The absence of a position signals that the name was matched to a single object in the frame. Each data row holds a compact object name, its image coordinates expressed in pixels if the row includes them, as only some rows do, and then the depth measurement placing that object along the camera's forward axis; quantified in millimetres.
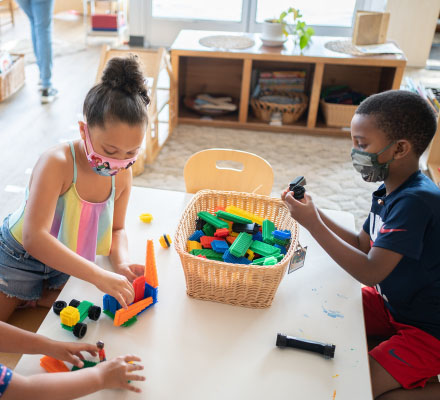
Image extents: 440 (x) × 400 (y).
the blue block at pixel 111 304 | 948
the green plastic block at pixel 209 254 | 1042
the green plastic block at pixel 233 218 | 1120
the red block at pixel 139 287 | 971
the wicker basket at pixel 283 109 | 3057
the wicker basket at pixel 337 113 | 3006
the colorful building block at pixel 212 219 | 1122
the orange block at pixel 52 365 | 835
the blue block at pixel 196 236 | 1110
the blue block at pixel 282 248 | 1079
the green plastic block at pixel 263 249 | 1051
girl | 1023
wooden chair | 1464
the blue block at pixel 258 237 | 1119
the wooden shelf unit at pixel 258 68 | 2881
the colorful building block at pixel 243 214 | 1154
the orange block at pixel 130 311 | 918
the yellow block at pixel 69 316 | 902
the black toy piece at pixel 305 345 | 898
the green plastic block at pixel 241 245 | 1022
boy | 1024
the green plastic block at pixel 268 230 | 1106
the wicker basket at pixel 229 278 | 939
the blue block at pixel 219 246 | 1059
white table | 832
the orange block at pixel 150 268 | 1001
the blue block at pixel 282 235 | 1085
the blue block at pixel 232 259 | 1022
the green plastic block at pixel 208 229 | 1130
